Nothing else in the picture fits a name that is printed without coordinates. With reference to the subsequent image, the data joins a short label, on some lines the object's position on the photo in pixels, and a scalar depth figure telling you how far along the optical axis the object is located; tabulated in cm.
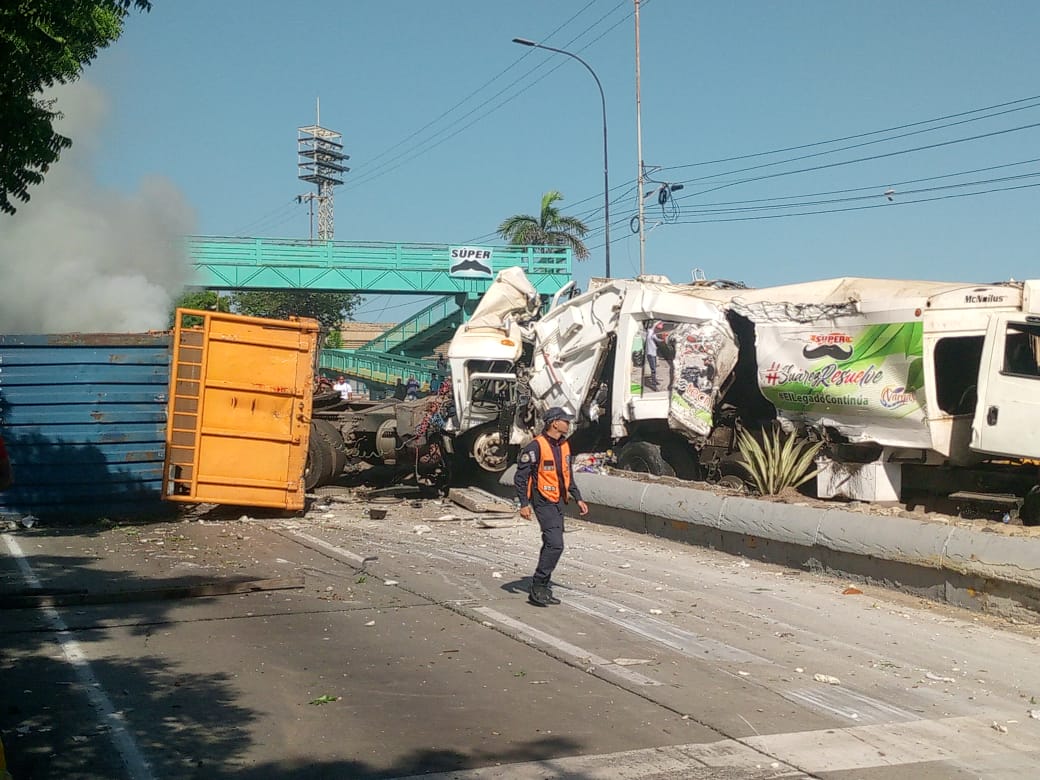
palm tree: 4456
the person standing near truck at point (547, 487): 870
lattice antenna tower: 9688
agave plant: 1214
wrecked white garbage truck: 1088
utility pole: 3200
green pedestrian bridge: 3512
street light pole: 3053
